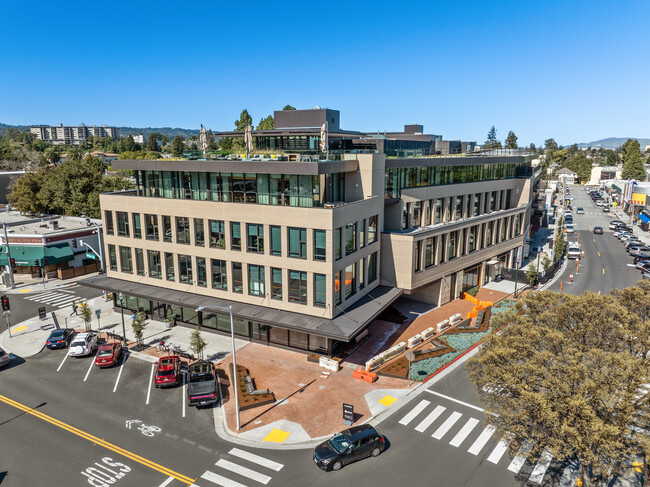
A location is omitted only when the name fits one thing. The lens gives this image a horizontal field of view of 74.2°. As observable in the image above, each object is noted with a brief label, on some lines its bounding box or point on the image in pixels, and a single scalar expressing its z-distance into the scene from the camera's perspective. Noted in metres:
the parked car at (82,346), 35.78
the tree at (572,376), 16.34
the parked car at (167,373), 30.59
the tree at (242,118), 125.70
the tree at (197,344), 33.84
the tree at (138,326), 36.72
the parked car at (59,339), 37.62
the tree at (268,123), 117.47
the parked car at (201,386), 27.98
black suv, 22.59
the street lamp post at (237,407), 25.47
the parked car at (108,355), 33.84
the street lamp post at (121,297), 44.03
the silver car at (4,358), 34.28
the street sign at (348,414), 25.95
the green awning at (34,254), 57.34
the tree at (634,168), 154.50
